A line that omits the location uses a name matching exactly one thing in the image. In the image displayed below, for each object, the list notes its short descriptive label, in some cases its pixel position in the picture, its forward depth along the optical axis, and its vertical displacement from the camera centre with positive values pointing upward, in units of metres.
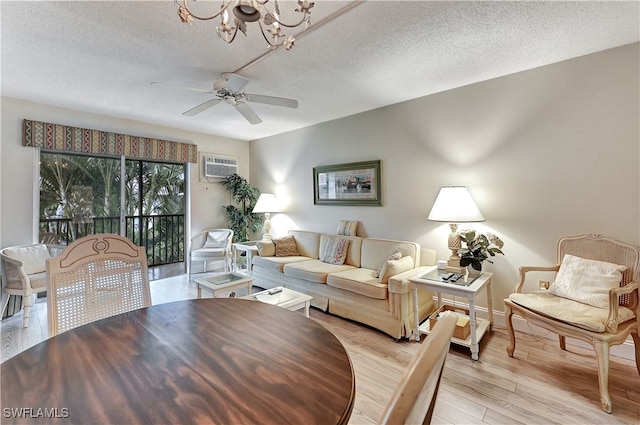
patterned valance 3.46 +0.98
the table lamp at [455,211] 2.71 +0.02
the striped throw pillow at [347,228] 3.95 -0.21
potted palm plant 5.27 +0.10
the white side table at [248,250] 4.31 -0.58
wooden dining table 0.70 -0.48
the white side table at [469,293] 2.31 -0.69
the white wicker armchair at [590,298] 1.79 -0.64
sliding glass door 3.76 +0.18
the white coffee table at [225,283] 2.73 -0.69
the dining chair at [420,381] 0.45 -0.29
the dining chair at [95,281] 1.34 -0.35
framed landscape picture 3.78 +0.42
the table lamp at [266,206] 4.87 +0.12
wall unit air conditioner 5.08 +0.87
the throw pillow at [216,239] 4.91 -0.45
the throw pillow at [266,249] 4.17 -0.52
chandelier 1.08 +0.79
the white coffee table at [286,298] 2.48 -0.78
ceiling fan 2.39 +1.09
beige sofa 2.66 -0.71
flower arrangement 2.58 -0.33
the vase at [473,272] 2.69 -0.56
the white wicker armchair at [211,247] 4.55 -0.57
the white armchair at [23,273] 2.93 -0.64
